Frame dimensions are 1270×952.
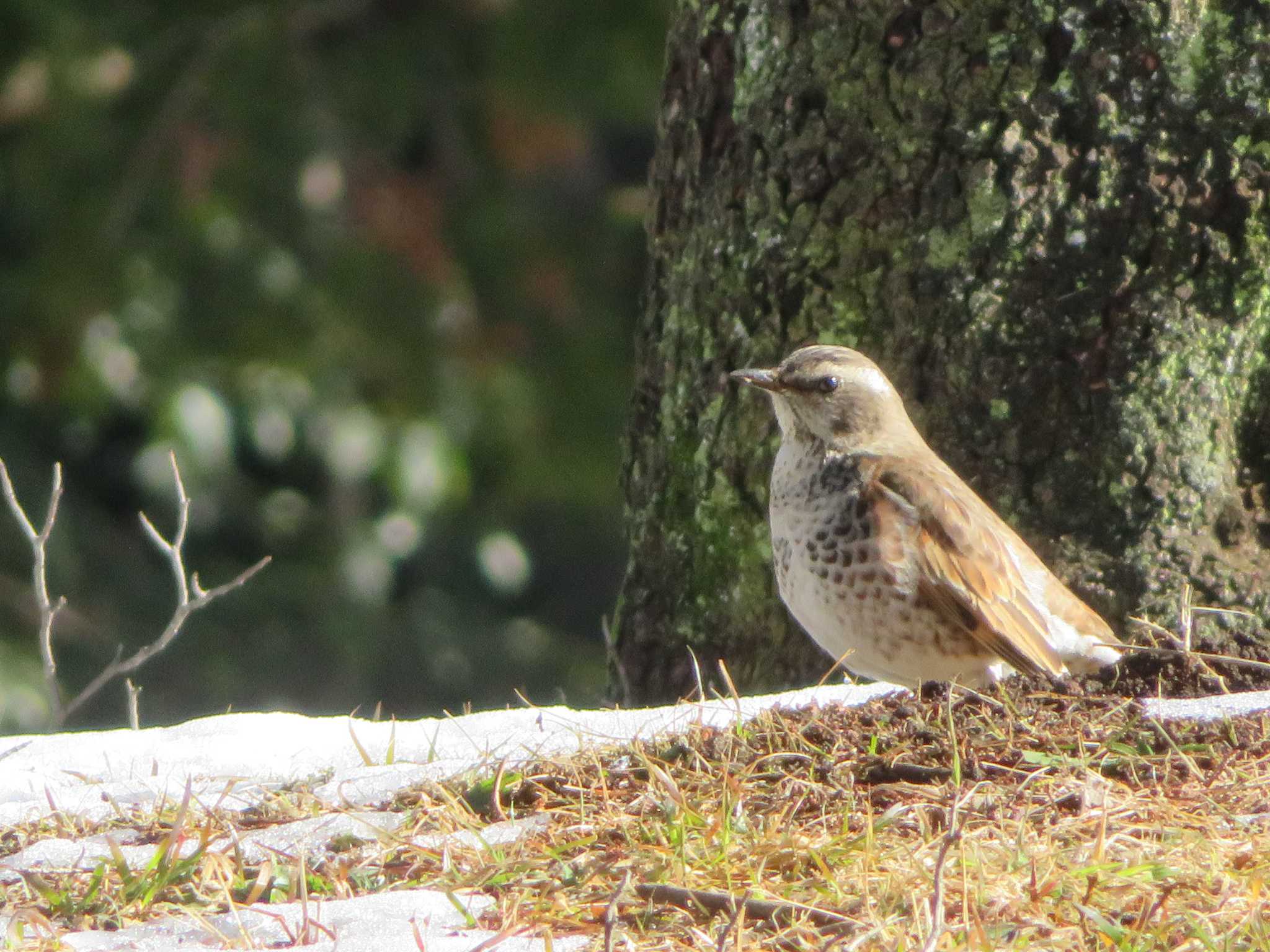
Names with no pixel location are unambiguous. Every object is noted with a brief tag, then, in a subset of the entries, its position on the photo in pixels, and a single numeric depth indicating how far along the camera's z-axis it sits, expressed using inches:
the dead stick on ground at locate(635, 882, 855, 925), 216.4
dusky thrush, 348.5
